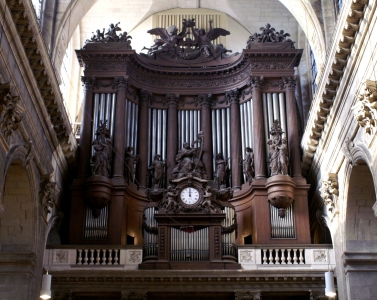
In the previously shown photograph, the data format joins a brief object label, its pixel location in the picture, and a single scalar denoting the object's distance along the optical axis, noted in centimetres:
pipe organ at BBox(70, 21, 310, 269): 2069
